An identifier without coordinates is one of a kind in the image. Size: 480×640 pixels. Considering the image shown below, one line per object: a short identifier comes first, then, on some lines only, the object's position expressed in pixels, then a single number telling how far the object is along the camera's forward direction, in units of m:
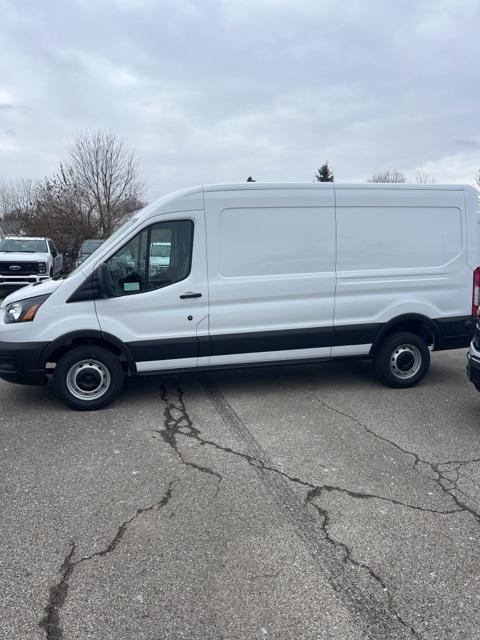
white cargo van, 5.47
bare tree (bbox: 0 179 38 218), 47.94
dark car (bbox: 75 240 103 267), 18.83
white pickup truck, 15.31
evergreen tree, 50.25
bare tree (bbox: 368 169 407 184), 48.71
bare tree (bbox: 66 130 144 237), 29.28
